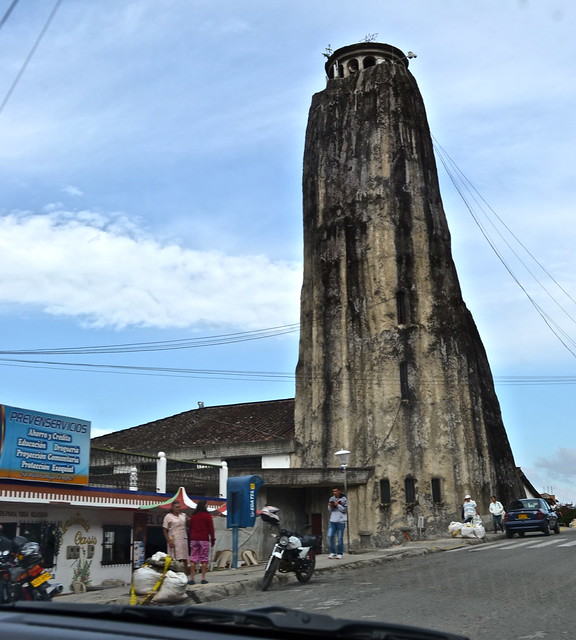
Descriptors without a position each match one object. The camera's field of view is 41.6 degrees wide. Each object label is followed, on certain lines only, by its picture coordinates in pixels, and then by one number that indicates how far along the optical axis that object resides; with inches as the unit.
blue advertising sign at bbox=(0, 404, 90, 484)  601.0
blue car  1100.5
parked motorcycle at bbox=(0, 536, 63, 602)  418.0
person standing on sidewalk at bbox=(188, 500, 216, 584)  573.0
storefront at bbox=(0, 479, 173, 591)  619.2
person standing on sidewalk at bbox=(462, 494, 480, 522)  1165.7
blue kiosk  706.2
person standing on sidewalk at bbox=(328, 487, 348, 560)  730.8
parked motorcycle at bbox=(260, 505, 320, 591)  548.4
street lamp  1005.0
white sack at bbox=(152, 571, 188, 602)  464.4
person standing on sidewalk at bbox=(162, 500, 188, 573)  577.3
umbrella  749.8
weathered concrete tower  1416.1
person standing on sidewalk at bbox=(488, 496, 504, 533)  1240.8
